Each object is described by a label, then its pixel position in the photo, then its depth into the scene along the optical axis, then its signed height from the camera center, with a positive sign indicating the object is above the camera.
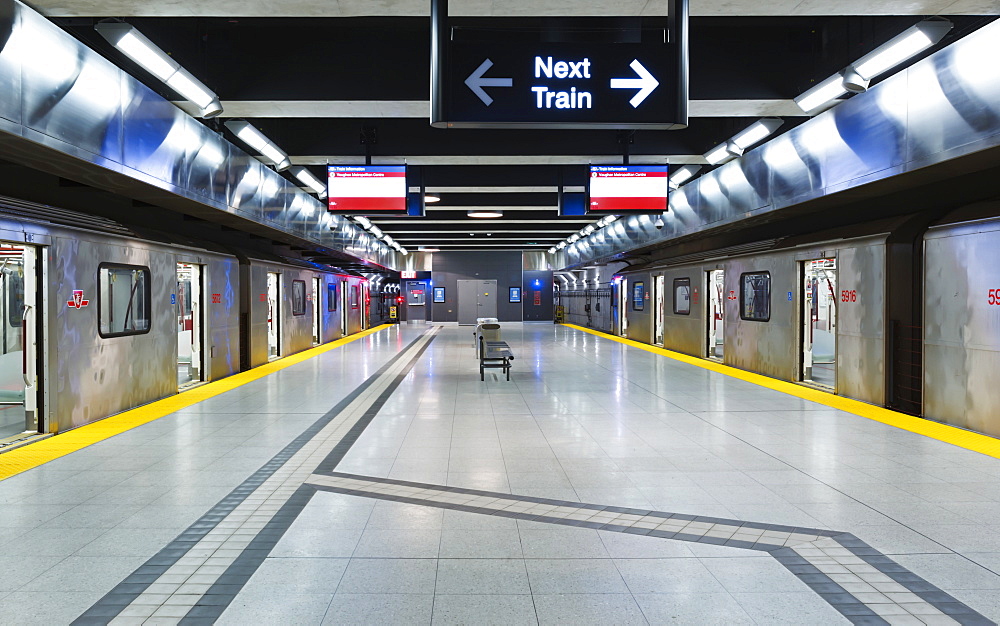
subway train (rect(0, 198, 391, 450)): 5.82 -0.11
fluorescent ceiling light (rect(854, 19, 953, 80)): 5.24 +2.26
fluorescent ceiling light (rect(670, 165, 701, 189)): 11.87 +2.52
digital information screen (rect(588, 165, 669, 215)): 9.23 +1.73
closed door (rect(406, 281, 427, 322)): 35.09 +0.26
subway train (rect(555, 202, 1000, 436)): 5.94 -0.15
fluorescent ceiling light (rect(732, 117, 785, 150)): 8.52 +2.43
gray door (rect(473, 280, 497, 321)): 31.73 +0.35
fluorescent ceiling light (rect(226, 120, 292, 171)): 8.15 +2.30
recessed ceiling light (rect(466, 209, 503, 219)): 16.58 +2.48
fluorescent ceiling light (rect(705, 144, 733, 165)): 9.47 +2.33
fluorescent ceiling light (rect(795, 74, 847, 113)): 6.20 +2.18
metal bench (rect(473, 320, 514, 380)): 9.84 -0.80
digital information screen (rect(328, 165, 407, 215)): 9.08 +1.74
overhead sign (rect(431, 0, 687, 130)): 3.70 +1.38
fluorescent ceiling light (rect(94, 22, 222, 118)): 5.12 +2.20
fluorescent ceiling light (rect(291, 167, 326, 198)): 11.23 +2.45
